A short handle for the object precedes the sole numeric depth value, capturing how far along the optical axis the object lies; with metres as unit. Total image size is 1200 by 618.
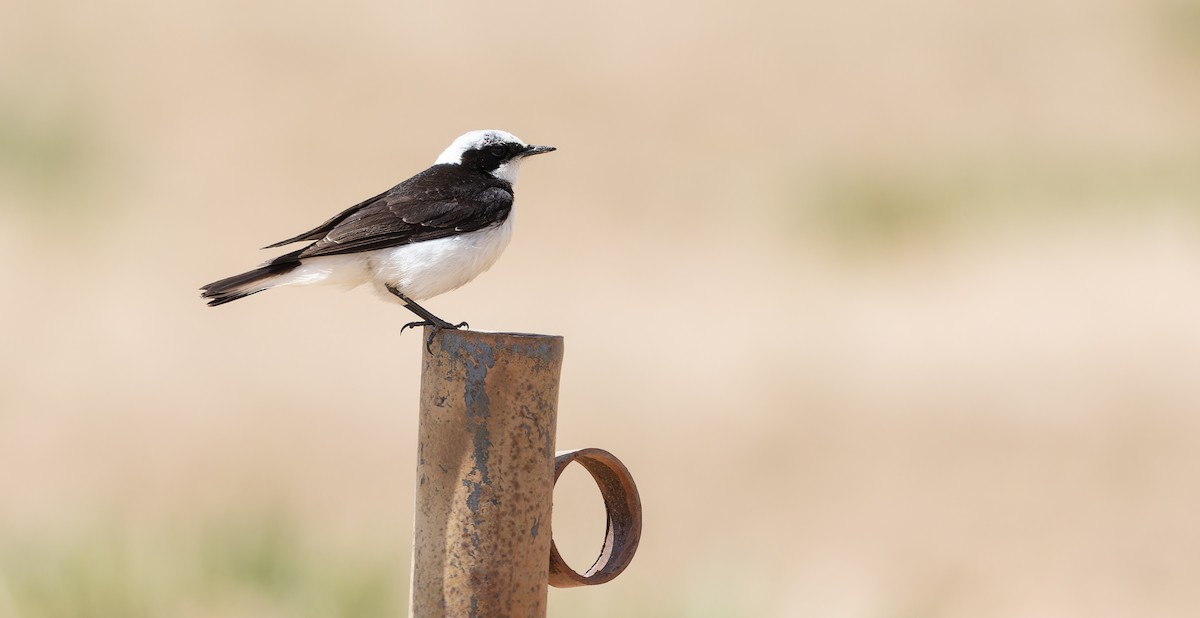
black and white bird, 9.32
